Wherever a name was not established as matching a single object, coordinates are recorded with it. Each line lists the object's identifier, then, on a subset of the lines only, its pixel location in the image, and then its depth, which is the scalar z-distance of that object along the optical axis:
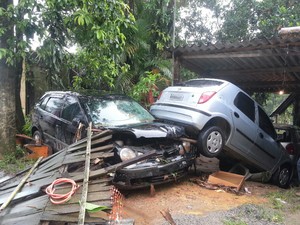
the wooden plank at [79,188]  2.83
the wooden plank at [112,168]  3.15
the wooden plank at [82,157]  3.52
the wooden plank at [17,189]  2.80
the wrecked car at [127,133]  3.88
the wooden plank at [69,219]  2.44
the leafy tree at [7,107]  5.82
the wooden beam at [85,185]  2.35
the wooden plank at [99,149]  3.77
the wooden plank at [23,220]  2.50
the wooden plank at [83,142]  3.96
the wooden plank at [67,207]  2.51
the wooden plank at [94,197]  2.66
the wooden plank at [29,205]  2.70
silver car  4.60
